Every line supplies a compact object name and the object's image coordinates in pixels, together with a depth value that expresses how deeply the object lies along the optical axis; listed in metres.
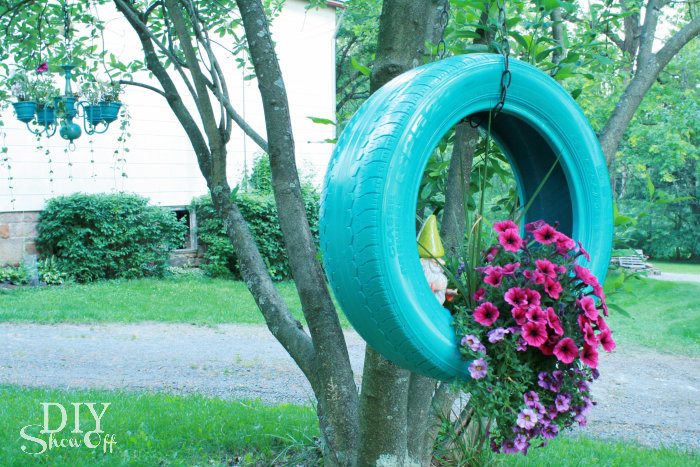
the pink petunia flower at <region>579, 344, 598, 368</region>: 1.64
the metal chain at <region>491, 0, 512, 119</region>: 1.77
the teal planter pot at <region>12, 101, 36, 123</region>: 6.56
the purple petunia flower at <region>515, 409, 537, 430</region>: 1.62
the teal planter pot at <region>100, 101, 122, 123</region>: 7.19
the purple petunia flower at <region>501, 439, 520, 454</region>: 1.72
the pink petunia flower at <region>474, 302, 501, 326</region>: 1.62
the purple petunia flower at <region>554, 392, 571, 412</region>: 1.68
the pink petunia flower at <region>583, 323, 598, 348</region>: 1.63
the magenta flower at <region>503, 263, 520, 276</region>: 1.66
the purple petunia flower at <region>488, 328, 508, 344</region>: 1.59
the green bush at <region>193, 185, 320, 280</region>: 10.91
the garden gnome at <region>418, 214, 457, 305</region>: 1.77
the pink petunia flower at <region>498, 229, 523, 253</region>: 1.71
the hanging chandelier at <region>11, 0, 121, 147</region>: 6.57
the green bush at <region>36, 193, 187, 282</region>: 9.62
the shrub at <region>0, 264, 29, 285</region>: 9.11
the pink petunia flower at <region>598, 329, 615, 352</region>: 1.66
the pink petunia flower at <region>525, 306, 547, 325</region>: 1.59
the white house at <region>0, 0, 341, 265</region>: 9.45
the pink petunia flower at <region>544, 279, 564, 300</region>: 1.63
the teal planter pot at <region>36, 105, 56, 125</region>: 6.71
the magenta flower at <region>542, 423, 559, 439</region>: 1.69
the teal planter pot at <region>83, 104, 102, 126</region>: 7.15
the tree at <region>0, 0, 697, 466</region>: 2.27
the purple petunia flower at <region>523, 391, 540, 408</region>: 1.64
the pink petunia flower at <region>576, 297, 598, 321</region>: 1.66
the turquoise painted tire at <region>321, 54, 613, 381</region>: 1.53
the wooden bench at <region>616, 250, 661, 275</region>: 15.72
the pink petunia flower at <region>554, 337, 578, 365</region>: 1.60
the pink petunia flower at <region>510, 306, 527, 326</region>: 1.60
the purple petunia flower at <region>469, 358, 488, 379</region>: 1.59
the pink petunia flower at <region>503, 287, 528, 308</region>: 1.61
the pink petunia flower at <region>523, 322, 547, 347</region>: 1.59
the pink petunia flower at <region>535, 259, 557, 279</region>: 1.65
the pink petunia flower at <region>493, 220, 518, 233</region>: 1.76
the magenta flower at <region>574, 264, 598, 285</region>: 1.71
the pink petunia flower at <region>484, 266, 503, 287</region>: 1.66
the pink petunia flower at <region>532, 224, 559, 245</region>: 1.75
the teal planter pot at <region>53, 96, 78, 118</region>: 6.52
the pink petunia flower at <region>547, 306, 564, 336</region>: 1.59
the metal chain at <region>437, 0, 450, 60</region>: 2.17
